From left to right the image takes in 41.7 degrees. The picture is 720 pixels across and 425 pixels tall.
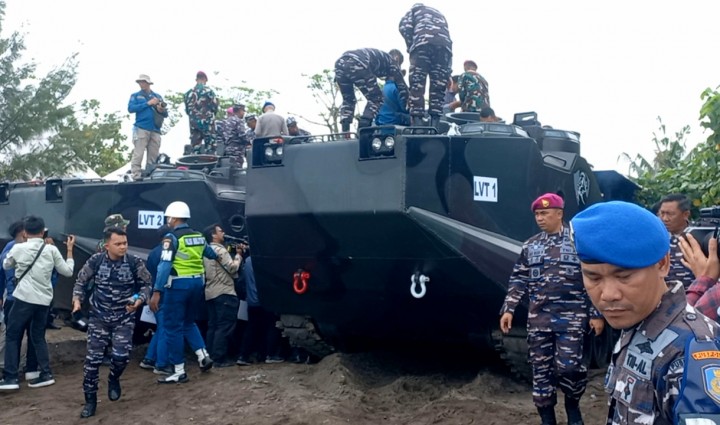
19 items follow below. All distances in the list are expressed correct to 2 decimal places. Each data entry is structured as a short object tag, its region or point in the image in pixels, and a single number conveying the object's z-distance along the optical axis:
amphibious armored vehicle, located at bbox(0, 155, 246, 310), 9.41
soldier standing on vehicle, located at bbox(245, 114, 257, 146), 12.20
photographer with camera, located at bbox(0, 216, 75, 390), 8.41
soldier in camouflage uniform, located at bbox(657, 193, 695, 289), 6.05
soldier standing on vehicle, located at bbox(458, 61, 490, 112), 8.71
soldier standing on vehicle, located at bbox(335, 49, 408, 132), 7.51
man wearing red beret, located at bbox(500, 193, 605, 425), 5.63
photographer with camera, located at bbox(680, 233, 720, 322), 3.25
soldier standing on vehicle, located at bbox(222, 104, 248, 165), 10.62
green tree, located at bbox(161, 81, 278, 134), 33.69
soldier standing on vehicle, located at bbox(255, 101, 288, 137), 10.44
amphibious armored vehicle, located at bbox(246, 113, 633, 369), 6.57
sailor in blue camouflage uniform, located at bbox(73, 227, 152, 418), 7.33
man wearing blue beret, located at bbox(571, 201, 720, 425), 1.84
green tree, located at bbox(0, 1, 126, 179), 25.25
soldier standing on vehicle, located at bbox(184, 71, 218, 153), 11.73
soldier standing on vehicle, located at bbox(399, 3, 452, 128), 7.18
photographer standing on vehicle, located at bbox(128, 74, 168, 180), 11.32
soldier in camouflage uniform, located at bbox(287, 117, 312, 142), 11.59
